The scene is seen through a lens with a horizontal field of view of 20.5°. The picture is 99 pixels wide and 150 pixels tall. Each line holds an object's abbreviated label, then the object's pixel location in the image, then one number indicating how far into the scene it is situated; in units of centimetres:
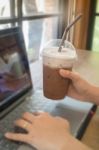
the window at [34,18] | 203
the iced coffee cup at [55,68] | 97
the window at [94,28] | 371
